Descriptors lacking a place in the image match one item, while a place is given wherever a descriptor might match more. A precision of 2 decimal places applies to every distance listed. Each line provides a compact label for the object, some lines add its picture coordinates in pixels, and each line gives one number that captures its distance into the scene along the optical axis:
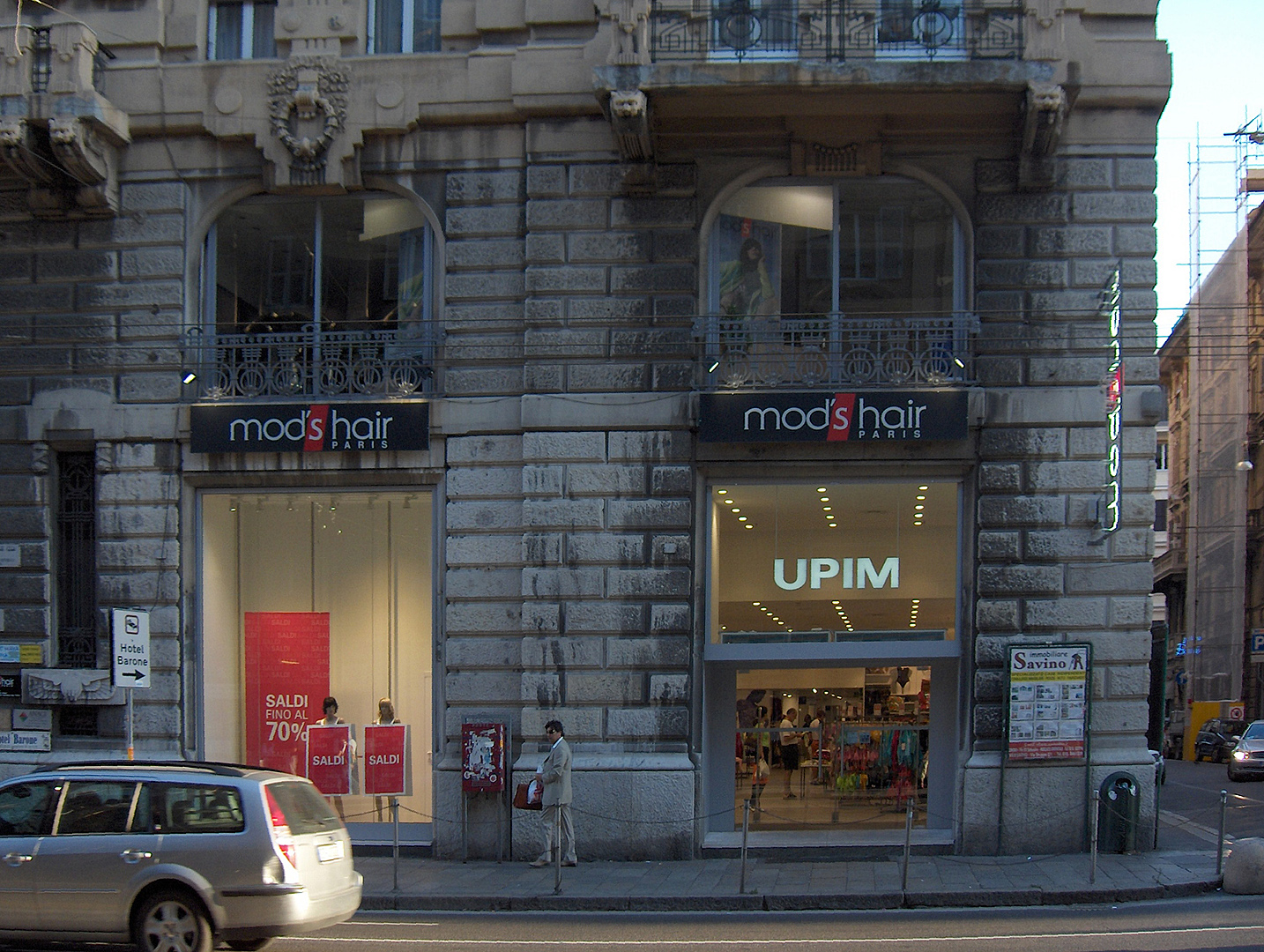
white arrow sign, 14.37
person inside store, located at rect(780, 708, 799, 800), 17.14
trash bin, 16.09
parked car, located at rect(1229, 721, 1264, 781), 31.31
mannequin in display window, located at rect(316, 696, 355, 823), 17.75
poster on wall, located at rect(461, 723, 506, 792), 16.56
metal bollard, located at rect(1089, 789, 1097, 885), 14.00
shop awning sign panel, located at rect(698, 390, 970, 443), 16.44
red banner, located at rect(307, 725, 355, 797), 17.39
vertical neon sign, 16.03
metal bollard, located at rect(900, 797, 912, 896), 13.71
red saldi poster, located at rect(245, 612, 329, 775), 17.88
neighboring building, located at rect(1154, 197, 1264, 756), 47.16
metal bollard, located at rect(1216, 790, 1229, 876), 14.55
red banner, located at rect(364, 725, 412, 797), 17.09
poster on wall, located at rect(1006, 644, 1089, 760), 16.20
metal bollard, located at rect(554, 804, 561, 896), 14.20
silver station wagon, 10.48
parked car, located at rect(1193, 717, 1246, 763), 40.16
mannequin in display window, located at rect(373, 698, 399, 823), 17.62
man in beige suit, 15.38
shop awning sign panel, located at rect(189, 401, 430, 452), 17.19
